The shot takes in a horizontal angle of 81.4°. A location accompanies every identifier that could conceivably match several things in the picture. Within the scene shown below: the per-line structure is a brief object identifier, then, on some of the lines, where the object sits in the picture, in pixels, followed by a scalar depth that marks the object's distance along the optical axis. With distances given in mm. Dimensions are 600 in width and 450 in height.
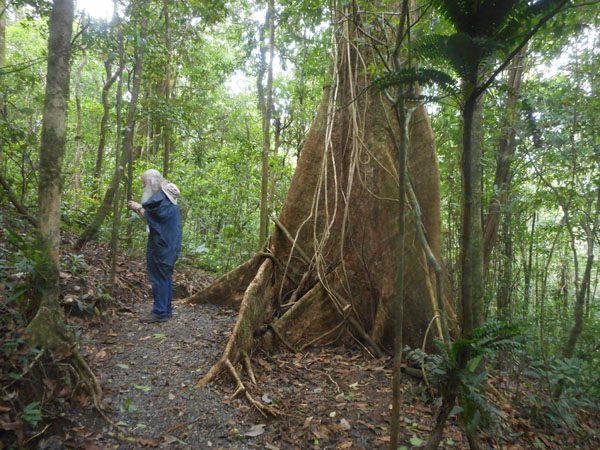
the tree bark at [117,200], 4449
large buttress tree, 4145
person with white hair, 4375
